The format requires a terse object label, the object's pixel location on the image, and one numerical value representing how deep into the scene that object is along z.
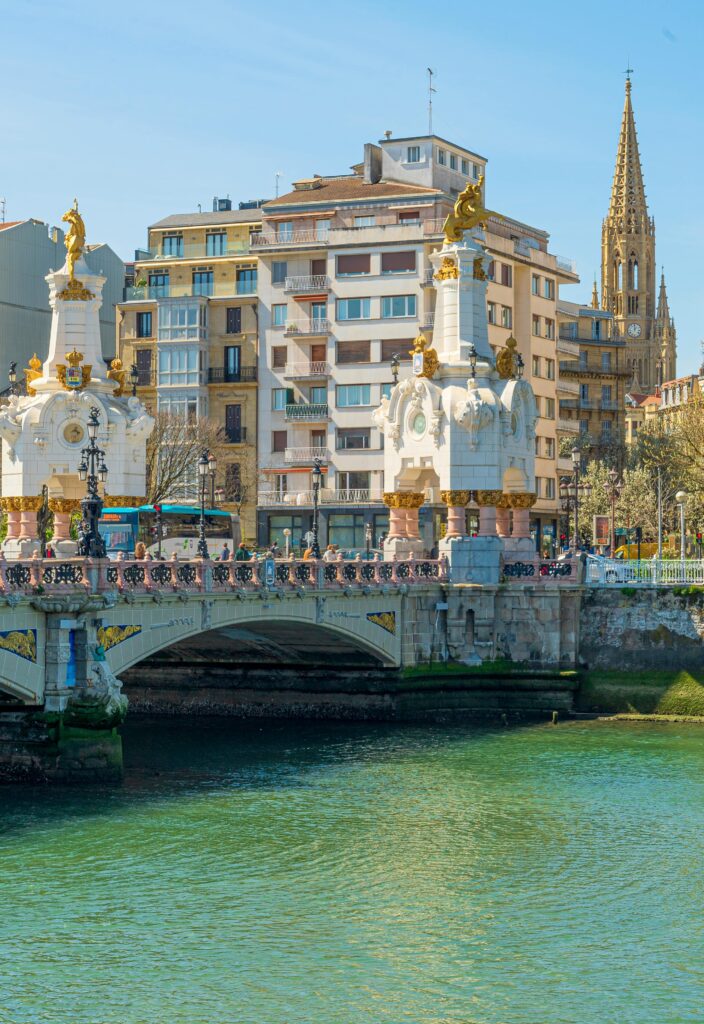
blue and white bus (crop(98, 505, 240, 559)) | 70.94
